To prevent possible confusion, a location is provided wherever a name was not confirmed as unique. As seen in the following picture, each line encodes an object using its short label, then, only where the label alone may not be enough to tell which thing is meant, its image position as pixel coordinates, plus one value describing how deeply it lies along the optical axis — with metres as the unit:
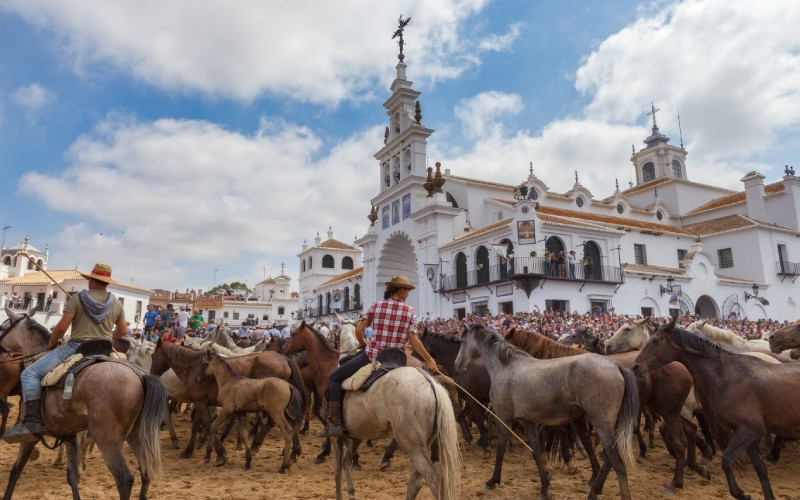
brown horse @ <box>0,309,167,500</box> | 5.11
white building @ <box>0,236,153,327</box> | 41.91
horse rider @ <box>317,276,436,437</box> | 5.96
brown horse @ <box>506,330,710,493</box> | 6.70
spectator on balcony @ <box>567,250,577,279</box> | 28.46
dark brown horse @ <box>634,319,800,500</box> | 5.64
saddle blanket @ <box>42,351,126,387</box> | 5.37
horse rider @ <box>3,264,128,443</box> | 5.43
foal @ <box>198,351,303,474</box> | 7.83
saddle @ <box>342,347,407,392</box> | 5.71
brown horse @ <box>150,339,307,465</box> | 8.41
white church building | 28.70
